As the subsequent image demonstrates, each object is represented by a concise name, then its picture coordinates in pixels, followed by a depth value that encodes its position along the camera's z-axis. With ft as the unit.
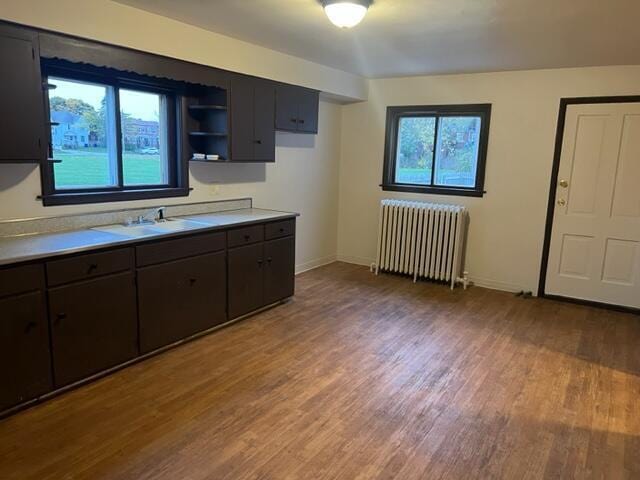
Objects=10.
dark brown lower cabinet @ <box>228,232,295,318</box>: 12.07
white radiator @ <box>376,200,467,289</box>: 16.29
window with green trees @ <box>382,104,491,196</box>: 16.25
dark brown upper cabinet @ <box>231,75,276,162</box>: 12.69
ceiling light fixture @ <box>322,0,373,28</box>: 8.58
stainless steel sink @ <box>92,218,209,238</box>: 9.89
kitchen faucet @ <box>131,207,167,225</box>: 11.32
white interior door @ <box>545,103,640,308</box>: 13.87
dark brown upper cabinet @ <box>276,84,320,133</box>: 14.17
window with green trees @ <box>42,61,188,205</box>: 10.02
